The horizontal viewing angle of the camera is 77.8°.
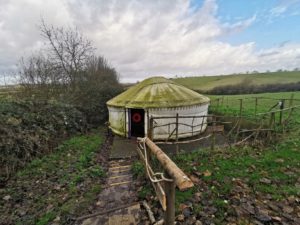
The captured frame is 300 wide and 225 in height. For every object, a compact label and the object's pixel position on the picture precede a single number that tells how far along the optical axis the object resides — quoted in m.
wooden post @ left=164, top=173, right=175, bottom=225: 2.56
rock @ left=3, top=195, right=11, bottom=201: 4.58
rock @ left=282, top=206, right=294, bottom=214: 3.57
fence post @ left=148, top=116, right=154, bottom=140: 6.00
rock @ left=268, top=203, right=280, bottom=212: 3.63
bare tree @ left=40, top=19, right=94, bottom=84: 14.05
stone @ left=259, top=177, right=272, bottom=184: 4.50
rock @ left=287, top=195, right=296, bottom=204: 3.83
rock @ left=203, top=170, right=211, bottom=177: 4.90
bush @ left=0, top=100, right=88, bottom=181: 5.88
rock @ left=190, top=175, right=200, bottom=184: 4.67
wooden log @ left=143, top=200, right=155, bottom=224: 3.47
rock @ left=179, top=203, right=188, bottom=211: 3.75
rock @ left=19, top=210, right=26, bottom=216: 4.06
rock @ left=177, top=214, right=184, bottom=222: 3.48
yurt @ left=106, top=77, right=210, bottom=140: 9.70
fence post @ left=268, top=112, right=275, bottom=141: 6.87
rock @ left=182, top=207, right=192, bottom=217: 3.61
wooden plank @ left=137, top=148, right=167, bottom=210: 2.67
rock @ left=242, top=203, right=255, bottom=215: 3.57
